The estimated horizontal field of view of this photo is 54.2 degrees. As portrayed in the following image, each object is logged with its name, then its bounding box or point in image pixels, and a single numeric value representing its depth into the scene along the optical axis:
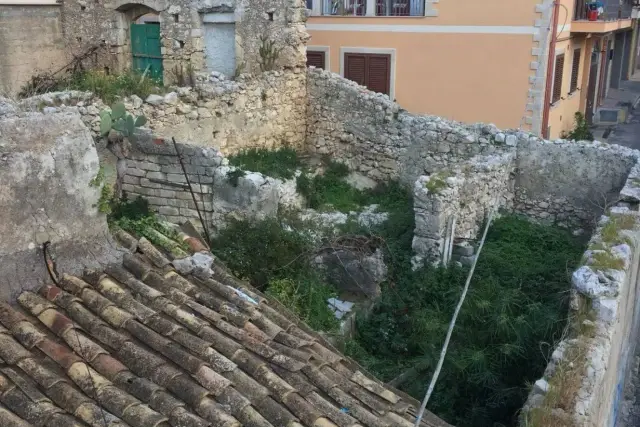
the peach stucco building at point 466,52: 14.19
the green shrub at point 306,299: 6.93
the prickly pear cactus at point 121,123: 7.77
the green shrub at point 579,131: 17.19
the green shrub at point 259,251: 7.03
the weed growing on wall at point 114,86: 9.92
